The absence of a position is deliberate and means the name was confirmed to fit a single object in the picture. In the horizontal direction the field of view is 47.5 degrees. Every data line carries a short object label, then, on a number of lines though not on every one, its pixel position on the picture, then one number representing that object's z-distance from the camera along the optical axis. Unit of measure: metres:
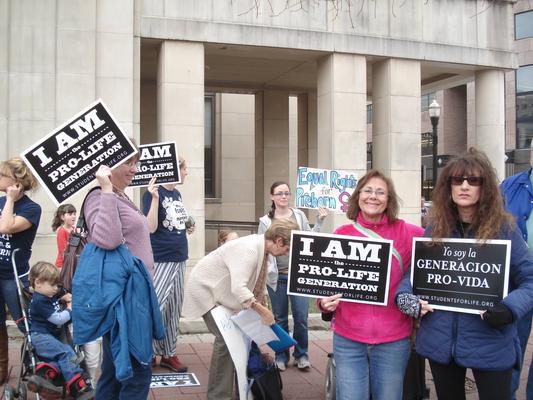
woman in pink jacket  3.71
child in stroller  4.91
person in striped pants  6.23
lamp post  19.75
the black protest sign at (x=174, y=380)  5.79
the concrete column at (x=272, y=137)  19.50
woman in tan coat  4.66
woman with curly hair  3.31
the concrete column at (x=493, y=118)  14.31
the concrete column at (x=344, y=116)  12.40
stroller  4.78
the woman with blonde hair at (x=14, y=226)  5.23
